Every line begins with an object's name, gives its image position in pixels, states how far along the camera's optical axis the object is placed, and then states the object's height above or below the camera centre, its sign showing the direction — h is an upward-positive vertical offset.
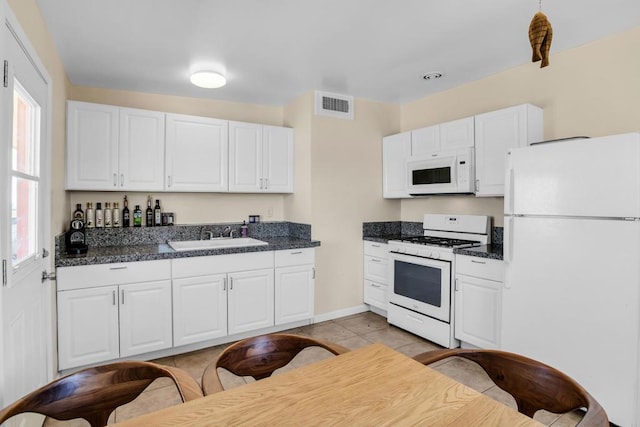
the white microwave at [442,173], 3.23 +0.40
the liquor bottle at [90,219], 3.23 -0.06
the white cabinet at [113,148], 3.00 +0.56
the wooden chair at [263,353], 1.33 -0.54
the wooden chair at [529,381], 1.06 -0.54
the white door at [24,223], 1.41 -0.06
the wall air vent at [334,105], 3.78 +1.17
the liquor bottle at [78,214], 3.10 -0.02
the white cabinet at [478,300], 2.75 -0.69
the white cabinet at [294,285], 3.49 -0.72
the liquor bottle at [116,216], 3.38 -0.04
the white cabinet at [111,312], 2.60 -0.77
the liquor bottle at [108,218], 3.32 -0.06
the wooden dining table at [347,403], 0.92 -0.53
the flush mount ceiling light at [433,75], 3.29 +1.29
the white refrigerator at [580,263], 1.95 -0.29
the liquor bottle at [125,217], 3.41 -0.05
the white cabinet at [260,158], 3.69 +0.58
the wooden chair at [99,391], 1.04 -0.55
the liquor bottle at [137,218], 3.46 -0.06
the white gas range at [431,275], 3.08 -0.57
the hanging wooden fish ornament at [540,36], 1.44 +0.72
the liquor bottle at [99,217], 3.26 -0.05
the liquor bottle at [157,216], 3.54 -0.04
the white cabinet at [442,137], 3.27 +0.75
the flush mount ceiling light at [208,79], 3.04 +1.15
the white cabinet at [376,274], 3.88 -0.67
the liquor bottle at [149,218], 3.53 -0.06
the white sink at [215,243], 3.47 -0.31
